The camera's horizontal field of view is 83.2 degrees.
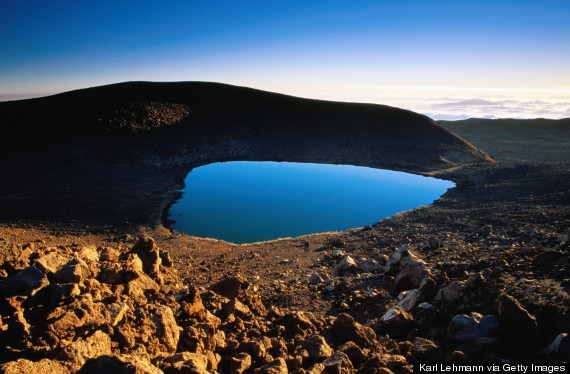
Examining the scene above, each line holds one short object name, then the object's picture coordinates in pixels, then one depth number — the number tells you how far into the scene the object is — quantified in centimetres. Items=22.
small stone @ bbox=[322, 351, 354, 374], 389
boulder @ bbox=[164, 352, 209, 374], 322
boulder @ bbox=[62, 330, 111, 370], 310
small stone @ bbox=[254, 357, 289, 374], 368
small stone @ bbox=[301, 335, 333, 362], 425
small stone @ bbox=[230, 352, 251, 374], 387
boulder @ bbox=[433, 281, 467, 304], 572
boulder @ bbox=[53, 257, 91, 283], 443
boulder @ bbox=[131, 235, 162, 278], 721
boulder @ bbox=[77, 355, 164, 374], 284
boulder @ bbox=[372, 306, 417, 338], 552
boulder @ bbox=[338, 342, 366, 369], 434
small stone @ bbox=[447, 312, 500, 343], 454
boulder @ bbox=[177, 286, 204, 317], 470
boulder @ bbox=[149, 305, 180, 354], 390
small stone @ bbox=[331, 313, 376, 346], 501
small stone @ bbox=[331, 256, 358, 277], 933
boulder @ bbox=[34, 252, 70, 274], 450
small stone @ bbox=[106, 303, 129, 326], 383
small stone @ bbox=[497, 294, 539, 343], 437
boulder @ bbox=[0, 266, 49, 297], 395
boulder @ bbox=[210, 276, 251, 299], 643
